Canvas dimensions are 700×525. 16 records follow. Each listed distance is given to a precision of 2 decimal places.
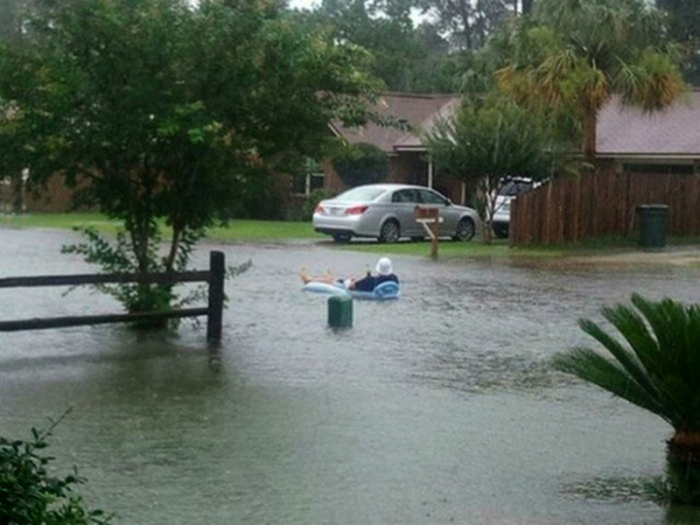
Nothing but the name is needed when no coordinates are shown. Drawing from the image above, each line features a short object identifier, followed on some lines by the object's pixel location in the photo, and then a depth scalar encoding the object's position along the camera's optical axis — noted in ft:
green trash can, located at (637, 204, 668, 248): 122.31
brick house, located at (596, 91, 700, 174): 144.66
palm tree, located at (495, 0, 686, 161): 124.06
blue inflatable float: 73.97
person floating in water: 74.38
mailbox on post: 106.42
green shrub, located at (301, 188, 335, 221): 159.63
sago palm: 33.63
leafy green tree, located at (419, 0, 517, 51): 280.10
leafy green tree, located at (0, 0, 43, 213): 52.19
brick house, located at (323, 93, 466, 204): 160.97
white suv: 127.44
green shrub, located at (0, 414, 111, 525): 20.65
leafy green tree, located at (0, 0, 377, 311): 54.39
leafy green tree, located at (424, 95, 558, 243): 116.47
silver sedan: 123.03
